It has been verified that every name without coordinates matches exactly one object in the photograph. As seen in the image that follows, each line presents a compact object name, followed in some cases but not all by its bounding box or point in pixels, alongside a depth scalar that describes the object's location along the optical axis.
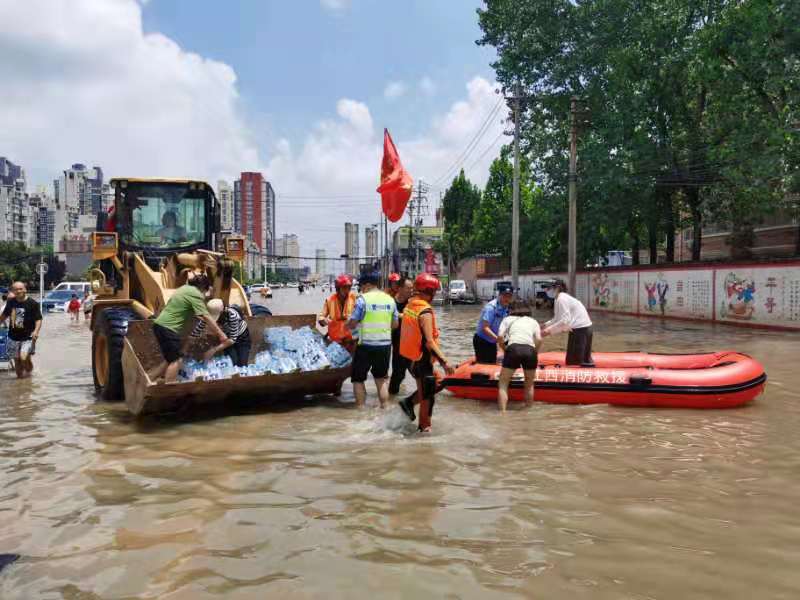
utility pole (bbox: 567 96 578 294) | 26.05
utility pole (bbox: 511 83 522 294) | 28.92
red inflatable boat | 8.30
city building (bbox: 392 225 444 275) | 80.81
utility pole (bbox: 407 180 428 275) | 73.08
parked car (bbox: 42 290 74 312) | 36.25
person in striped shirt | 7.81
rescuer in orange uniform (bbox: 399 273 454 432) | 6.71
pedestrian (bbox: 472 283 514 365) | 9.06
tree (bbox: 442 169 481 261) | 68.94
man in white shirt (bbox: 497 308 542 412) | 8.09
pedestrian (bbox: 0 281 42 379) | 10.98
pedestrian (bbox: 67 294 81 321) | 28.33
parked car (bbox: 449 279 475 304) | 45.25
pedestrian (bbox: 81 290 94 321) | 27.22
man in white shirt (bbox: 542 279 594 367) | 9.16
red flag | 11.98
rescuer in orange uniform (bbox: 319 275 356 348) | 8.95
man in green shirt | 7.11
